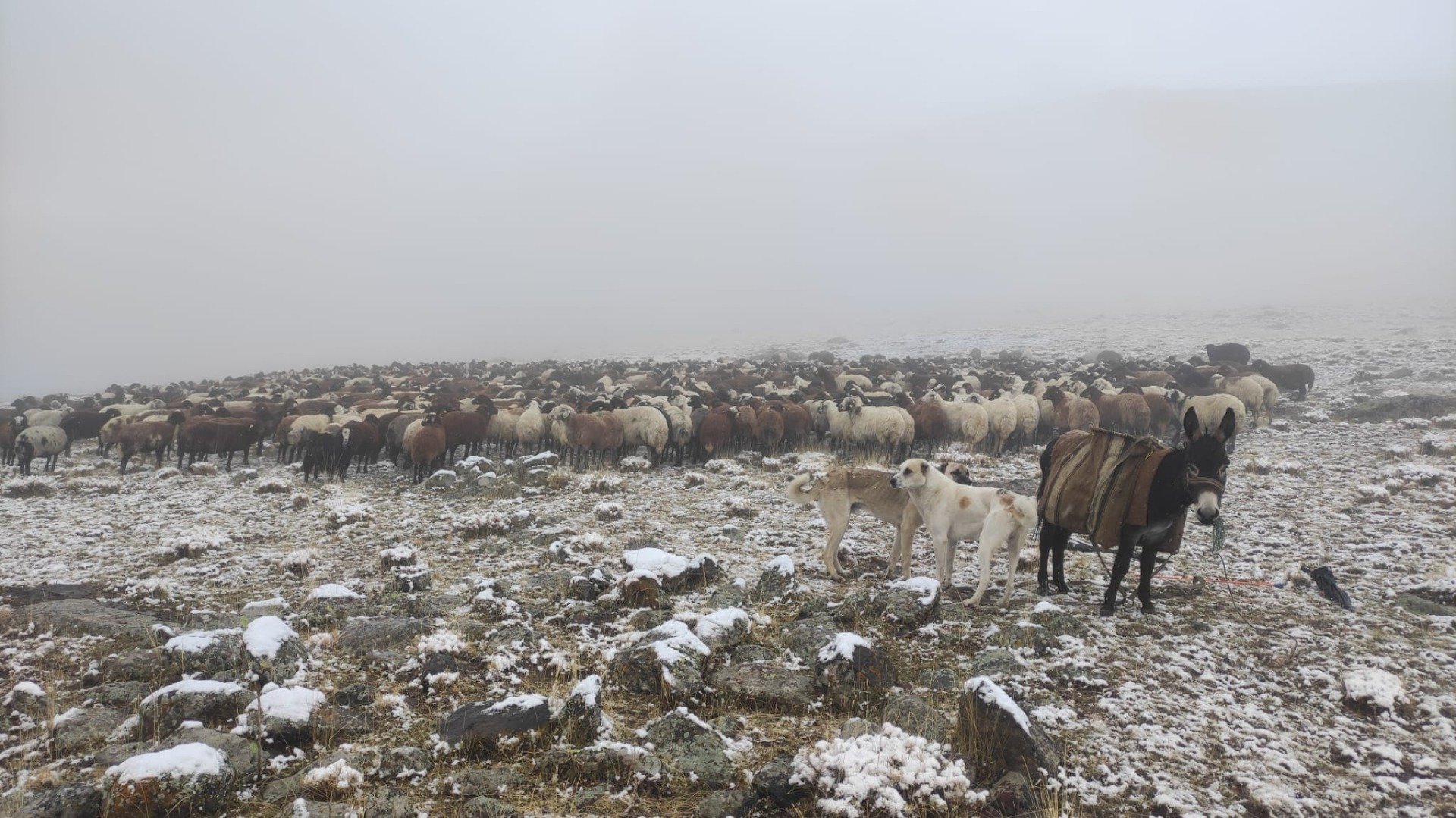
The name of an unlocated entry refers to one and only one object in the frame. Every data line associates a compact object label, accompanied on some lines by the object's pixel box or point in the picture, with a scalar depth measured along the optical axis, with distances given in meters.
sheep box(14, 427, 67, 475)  17.70
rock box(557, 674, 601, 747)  4.22
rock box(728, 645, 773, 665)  5.60
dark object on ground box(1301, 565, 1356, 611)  6.43
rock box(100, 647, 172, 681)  5.27
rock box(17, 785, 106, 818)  3.28
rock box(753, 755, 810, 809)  3.65
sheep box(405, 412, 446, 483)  15.53
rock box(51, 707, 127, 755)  4.23
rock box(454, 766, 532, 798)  3.76
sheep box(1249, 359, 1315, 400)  24.11
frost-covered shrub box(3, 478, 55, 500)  14.56
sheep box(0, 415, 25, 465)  18.67
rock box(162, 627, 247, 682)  5.17
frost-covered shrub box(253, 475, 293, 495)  14.12
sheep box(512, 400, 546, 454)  18.54
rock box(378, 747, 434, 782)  3.92
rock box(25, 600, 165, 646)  6.14
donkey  5.81
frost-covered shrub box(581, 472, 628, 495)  13.48
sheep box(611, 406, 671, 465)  16.92
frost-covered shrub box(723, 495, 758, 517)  11.42
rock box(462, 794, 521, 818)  3.51
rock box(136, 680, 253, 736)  4.36
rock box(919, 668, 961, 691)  5.14
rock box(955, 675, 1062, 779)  3.92
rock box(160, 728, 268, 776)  3.97
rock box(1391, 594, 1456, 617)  6.27
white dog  6.83
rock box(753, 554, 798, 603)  7.26
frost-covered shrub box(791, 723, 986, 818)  3.46
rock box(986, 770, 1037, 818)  3.59
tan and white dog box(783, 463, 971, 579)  8.19
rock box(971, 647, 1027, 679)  5.26
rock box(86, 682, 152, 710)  4.85
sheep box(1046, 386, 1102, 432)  17.61
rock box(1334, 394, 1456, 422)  18.56
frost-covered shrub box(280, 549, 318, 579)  8.63
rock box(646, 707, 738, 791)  3.97
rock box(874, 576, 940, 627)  6.34
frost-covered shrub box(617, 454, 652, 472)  16.22
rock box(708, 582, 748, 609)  7.00
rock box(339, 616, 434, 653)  5.96
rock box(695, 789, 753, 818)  3.62
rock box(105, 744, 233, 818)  3.38
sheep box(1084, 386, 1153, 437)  17.98
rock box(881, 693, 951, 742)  4.17
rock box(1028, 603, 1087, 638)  5.99
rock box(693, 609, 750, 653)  5.73
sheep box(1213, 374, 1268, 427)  19.50
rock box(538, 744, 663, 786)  3.89
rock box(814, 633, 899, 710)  4.82
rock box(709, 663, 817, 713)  4.83
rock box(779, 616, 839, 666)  5.68
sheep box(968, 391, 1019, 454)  17.77
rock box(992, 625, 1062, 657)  5.66
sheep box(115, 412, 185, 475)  17.33
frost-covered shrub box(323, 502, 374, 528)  11.05
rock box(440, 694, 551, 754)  4.20
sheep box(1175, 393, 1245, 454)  16.34
